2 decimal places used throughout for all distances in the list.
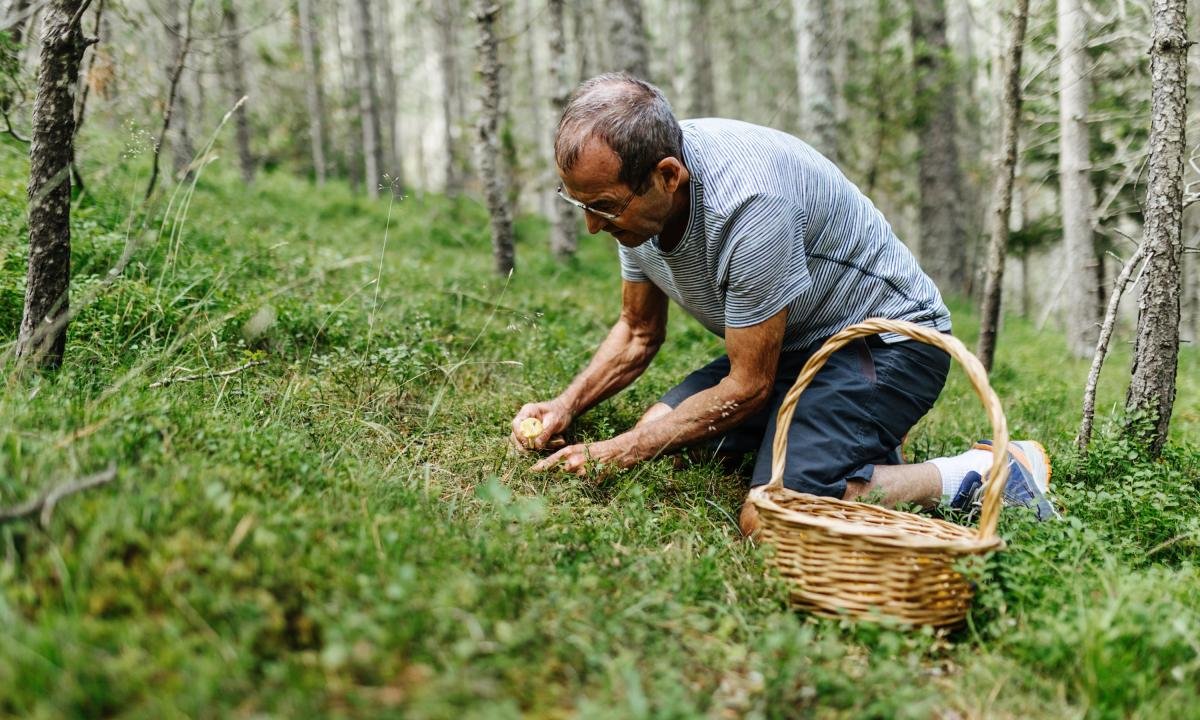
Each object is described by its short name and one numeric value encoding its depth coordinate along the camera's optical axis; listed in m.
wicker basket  2.33
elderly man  2.84
